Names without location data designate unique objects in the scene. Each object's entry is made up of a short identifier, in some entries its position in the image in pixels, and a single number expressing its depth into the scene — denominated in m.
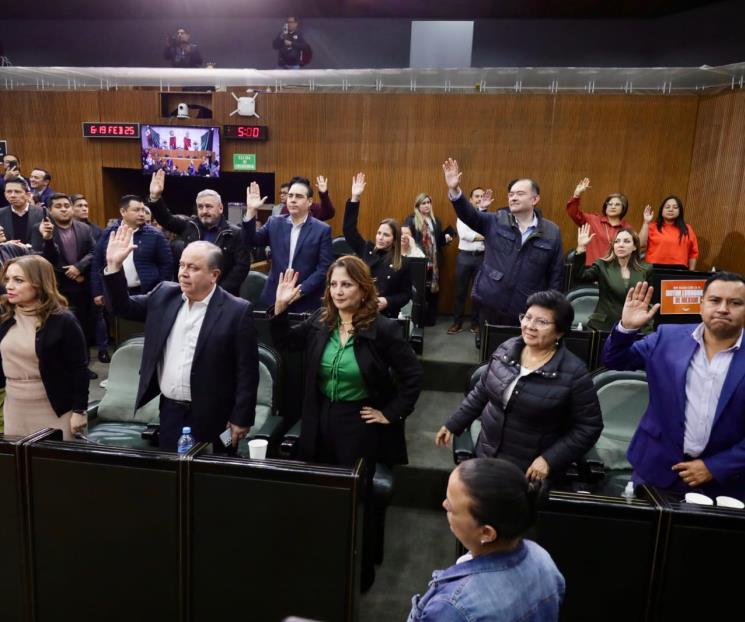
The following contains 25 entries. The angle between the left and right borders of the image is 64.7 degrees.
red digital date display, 7.00
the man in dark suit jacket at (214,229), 3.70
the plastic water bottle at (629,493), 1.66
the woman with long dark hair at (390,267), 3.64
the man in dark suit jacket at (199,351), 2.24
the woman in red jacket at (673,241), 5.01
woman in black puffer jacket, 2.04
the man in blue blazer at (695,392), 1.85
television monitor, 6.86
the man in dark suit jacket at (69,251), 4.45
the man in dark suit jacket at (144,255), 3.85
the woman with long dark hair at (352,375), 2.25
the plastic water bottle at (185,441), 2.11
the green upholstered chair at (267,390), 2.86
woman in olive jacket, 3.46
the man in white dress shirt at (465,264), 5.51
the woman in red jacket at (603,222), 4.62
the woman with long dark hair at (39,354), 2.37
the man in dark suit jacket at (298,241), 3.47
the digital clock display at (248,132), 6.71
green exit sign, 6.85
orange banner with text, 2.30
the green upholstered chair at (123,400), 2.99
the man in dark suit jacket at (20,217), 4.50
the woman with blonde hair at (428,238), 5.65
